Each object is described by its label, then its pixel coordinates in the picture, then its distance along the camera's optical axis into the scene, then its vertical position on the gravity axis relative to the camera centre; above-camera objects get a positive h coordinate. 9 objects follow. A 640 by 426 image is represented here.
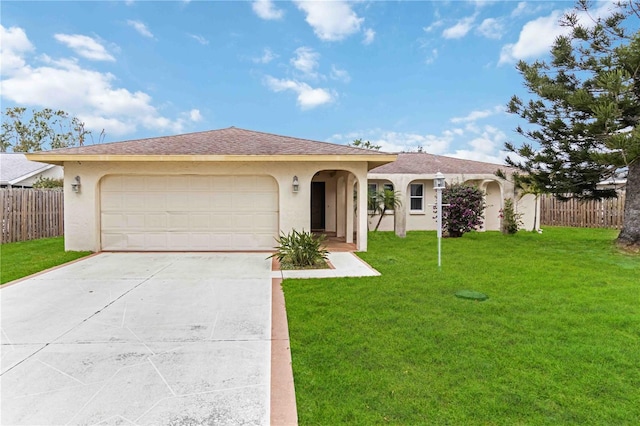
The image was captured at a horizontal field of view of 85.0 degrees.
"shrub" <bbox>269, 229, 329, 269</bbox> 8.23 -1.11
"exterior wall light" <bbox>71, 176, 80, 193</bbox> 10.20 +0.65
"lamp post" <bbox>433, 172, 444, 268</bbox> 8.09 +0.51
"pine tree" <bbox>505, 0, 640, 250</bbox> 9.55 +3.02
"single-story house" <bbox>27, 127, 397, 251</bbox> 10.32 +0.32
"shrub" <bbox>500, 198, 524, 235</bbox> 15.24 -0.41
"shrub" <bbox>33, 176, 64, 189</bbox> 17.52 +1.19
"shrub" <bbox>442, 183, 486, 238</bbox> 14.09 -0.06
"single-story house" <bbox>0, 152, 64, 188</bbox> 18.25 +2.06
